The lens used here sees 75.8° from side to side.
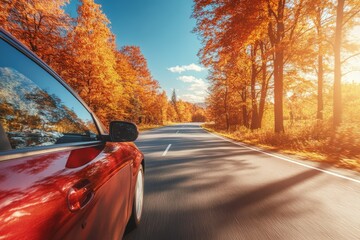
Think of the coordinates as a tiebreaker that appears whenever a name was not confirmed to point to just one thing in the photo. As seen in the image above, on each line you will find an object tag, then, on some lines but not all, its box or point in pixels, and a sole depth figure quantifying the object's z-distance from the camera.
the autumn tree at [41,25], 12.57
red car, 0.89
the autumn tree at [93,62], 16.27
